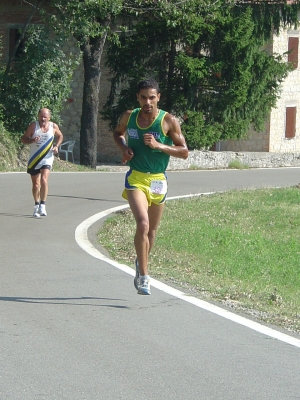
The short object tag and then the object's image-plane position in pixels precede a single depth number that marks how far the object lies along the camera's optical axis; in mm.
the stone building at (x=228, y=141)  34000
